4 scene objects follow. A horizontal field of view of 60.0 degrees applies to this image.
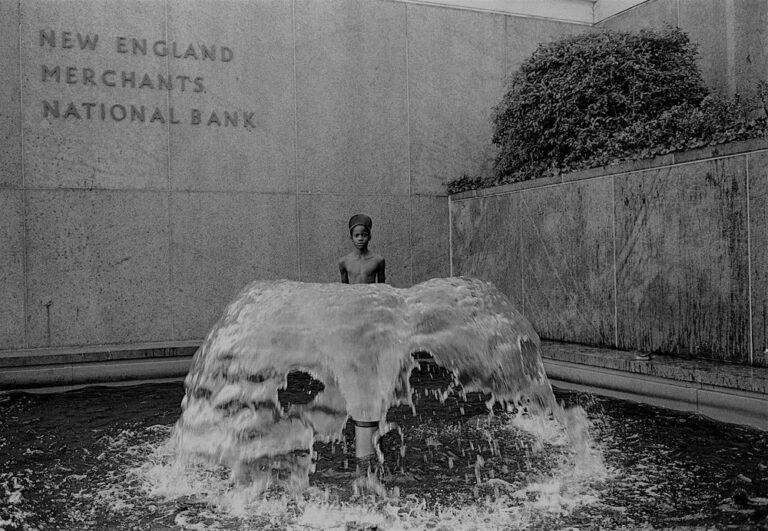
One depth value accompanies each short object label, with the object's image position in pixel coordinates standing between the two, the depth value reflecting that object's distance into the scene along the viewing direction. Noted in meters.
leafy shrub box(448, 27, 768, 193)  9.41
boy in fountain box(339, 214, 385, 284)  6.22
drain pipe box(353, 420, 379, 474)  4.06
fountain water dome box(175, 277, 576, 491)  4.01
